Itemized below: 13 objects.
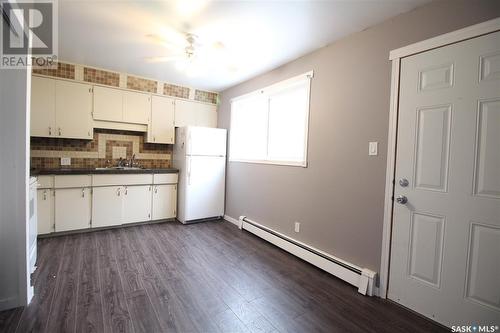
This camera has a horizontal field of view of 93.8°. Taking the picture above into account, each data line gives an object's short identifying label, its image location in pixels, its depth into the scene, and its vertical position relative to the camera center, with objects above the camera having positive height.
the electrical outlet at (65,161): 3.49 -0.16
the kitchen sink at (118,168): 3.80 -0.25
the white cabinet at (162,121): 3.95 +0.57
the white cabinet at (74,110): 3.28 +0.58
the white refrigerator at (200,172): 3.79 -0.27
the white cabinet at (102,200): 3.06 -0.70
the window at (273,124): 2.91 +0.50
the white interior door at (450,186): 1.50 -0.14
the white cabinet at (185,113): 4.16 +0.76
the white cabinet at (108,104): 3.50 +0.74
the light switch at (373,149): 2.07 +0.12
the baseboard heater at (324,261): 2.05 -1.04
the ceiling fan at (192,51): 2.42 +1.22
